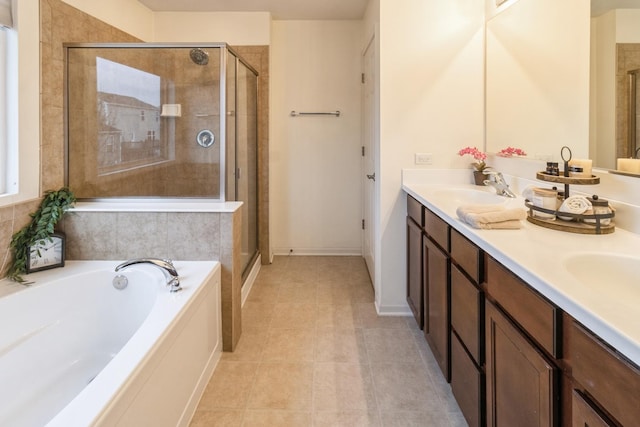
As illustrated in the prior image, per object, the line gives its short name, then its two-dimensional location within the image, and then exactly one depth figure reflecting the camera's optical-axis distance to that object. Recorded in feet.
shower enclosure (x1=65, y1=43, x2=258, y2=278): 7.91
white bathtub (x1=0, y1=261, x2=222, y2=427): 3.86
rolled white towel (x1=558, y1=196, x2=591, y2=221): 4.62
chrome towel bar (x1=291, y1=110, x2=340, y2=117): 13.35
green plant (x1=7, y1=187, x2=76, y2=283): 6.39
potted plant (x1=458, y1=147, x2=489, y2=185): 8.26
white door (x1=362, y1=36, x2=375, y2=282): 10.73
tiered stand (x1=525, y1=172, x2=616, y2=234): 4.49
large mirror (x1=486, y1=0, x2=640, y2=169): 4.79
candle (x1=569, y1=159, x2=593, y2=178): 5.09
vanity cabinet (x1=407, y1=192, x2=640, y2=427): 2.43
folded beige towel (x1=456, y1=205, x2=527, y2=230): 4.69
